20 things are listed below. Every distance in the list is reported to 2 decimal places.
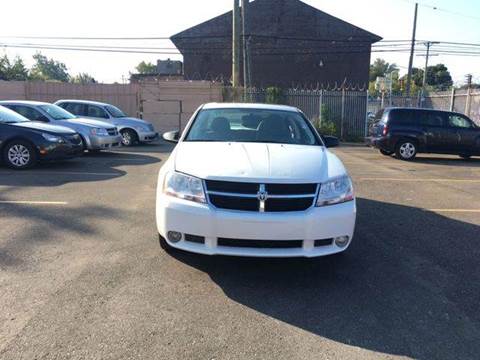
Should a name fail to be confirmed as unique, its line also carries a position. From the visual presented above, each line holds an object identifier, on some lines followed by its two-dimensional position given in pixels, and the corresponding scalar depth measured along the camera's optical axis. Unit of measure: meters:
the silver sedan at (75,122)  12.63
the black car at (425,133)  15.17
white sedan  4.06
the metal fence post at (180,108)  23.78
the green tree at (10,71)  43.94
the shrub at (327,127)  22.62
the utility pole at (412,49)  36.72
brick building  37.66
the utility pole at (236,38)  23.06
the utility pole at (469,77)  39.63
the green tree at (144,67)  101.29
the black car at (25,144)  10.41
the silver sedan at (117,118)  16.77
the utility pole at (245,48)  23.88
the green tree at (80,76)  82.57
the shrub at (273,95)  23.11
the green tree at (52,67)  124.90
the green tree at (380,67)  99.94
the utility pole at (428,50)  49.54
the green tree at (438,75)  88.50
